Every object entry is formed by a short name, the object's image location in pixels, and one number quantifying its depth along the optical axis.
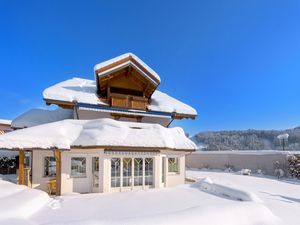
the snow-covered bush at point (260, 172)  22.81
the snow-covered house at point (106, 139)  11.53
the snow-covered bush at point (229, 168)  25.27
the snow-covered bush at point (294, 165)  19.39
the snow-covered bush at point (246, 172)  21.95
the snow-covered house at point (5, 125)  25.94
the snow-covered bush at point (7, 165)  17.77
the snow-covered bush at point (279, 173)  20.49
